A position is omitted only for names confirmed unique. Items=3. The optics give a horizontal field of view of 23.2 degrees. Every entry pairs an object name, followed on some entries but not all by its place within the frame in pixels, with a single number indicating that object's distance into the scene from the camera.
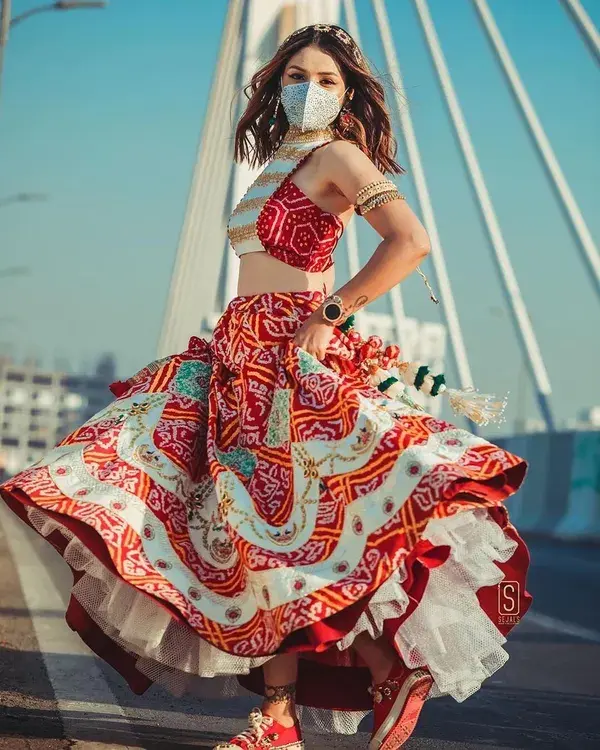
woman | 3.74
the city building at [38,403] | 179.25
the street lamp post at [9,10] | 19.92
